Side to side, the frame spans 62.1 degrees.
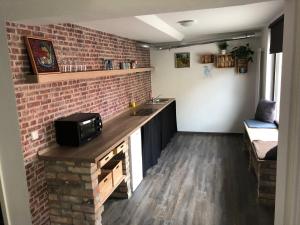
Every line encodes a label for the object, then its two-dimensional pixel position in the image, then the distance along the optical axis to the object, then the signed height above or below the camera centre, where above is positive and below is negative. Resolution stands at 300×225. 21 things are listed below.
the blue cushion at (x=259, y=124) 4.37 -1.02
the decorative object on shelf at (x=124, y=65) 4.33 +0.14
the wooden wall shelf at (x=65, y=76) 2.26 -0.01
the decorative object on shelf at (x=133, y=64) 4.71 +0.16
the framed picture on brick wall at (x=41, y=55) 2.35 +0.20
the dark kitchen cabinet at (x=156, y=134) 4.04 -1.18
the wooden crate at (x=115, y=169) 3.01 -1.17
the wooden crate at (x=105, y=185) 2.69 -1.24
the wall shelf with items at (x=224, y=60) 5.65 +0.19
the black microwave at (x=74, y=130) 2.62 -0.58
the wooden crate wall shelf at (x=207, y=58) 5.79 +0.27
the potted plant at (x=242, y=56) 5.45 +0.27
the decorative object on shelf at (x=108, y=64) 3.76 +0.14
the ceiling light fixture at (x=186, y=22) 3.78 +0.74
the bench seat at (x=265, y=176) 3.08 -1.33
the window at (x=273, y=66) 4.00 +0.02
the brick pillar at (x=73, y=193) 2.42 -1.17
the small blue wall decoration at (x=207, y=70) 5.89 -0.01
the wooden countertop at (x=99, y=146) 2.39 -0.75
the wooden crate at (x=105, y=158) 2.60 -0.90
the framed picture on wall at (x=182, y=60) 6.00 +0.26
